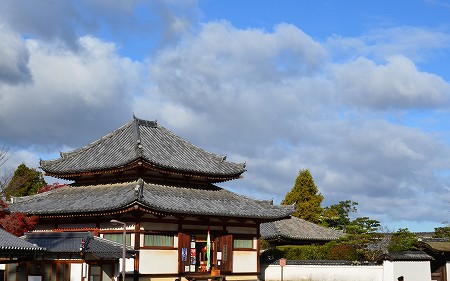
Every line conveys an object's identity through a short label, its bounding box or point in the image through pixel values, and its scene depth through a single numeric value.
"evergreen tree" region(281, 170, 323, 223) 84.44
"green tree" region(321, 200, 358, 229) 86.69
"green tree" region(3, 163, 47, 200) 76.20
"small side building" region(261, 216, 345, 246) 62.43
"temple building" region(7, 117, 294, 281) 41.28
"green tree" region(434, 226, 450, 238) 72.59
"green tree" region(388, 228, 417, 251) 50.09
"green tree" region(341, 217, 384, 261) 52.56
